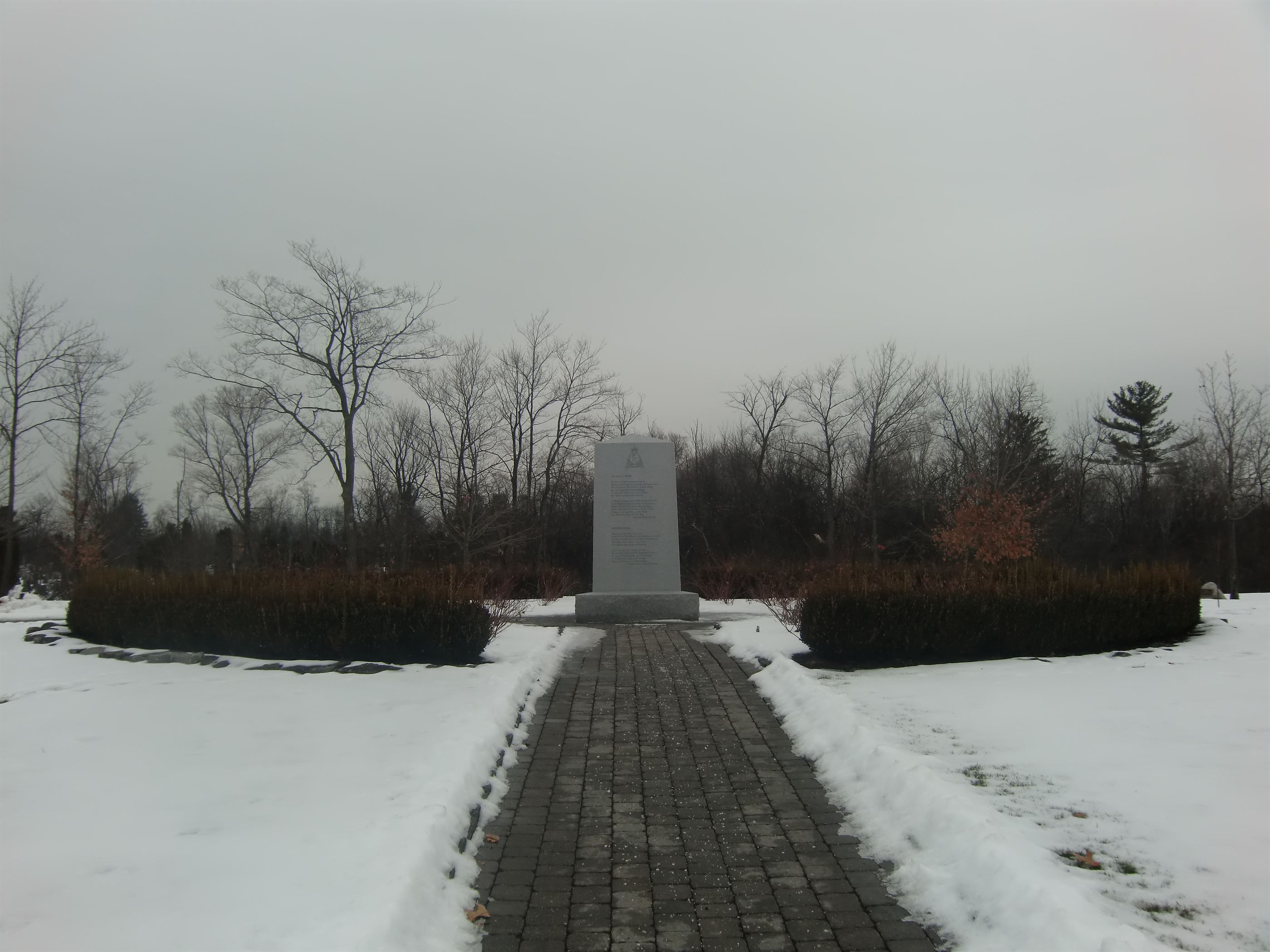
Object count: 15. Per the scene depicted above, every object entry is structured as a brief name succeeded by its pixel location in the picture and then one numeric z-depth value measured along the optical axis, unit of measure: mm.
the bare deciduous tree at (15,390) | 29953
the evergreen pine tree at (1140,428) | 40500
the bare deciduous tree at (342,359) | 27906
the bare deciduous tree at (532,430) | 34375
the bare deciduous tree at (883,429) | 34125
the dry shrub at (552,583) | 21156
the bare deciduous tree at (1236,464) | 21578
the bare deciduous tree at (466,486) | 26453
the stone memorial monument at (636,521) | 15836
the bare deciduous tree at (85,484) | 26516
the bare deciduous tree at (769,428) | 38125
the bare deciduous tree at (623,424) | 38000
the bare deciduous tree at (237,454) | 42156
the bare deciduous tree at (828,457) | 34719
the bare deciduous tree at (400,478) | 33938
